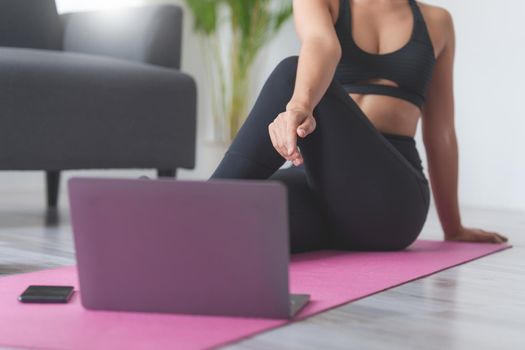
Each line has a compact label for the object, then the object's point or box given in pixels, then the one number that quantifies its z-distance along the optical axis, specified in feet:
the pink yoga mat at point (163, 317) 6.11
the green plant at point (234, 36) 19.15
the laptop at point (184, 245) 6.19
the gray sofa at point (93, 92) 10.36
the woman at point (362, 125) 7.99
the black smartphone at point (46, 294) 6.86
